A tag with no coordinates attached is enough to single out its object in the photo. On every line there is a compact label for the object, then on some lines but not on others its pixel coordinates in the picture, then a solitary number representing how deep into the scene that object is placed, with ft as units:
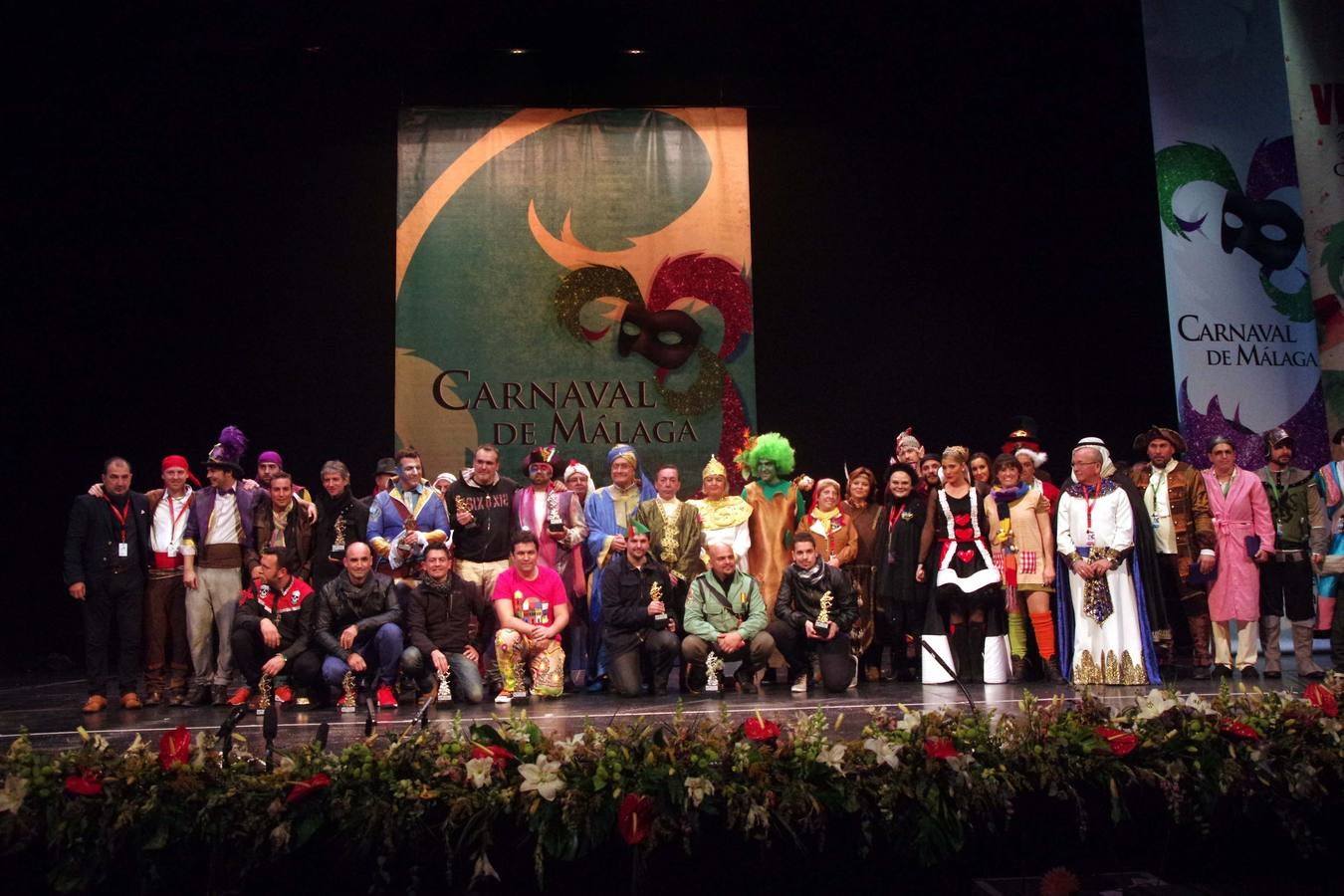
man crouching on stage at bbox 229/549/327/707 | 19.16
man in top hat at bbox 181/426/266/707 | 20.29
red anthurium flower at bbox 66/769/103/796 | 8.66
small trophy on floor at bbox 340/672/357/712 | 18.81
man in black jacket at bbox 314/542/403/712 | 19.26
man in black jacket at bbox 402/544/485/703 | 19.47
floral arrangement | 8.73
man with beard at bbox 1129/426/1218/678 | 21.36
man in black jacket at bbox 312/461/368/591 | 20.90
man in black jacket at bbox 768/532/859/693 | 20.62
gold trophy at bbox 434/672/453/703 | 19.30
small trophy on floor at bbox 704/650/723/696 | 20.62
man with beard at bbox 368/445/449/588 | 20.92
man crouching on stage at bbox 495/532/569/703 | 19.99
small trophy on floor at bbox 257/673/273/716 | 18.85
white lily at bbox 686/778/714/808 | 8.74
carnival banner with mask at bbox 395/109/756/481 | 27.45
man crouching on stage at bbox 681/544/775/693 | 20.59
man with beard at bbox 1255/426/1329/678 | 20.89
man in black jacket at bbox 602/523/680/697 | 20.54
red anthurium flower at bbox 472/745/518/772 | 9.07
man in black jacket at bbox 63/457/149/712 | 19.79
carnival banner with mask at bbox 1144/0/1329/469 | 26.35
